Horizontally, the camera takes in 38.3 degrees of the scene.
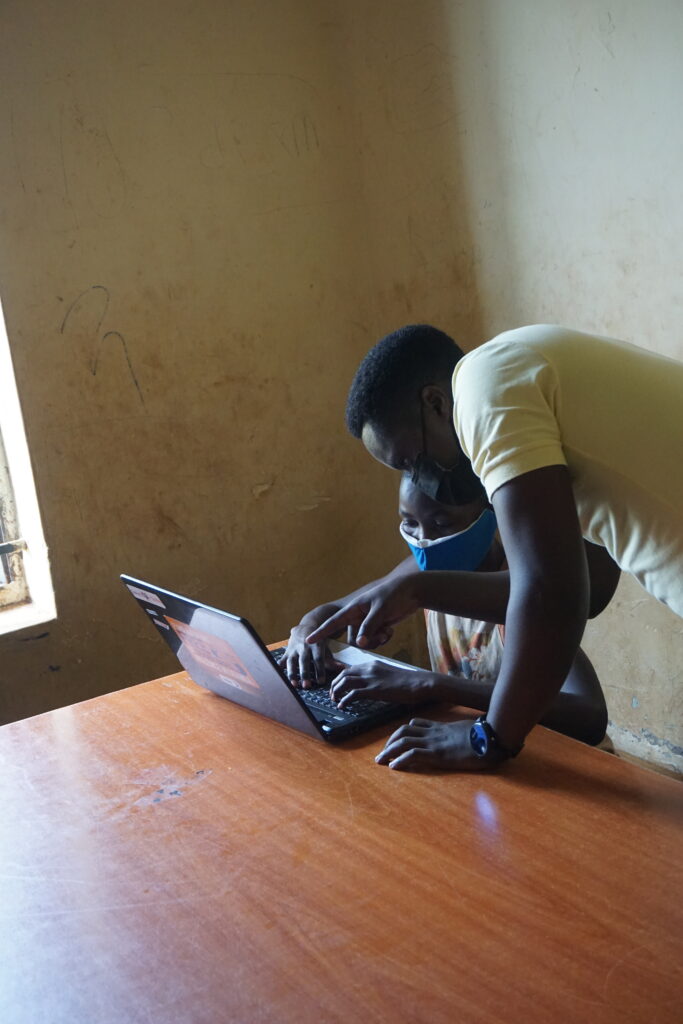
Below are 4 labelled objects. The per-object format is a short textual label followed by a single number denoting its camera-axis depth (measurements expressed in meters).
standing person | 1.24
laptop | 1.44
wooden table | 0.91
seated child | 1.54
